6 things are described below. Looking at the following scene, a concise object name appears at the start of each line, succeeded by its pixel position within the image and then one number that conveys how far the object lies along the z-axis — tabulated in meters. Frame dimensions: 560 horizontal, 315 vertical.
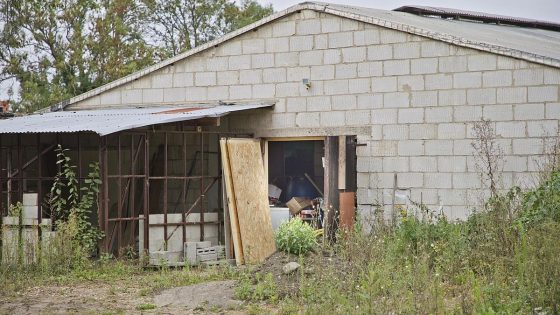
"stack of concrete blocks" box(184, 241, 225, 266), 14.95
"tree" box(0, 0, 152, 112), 30.34
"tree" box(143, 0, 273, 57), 34.88
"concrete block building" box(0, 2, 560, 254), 14.12
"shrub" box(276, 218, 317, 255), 14.38
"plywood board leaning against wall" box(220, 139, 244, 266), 14.79
